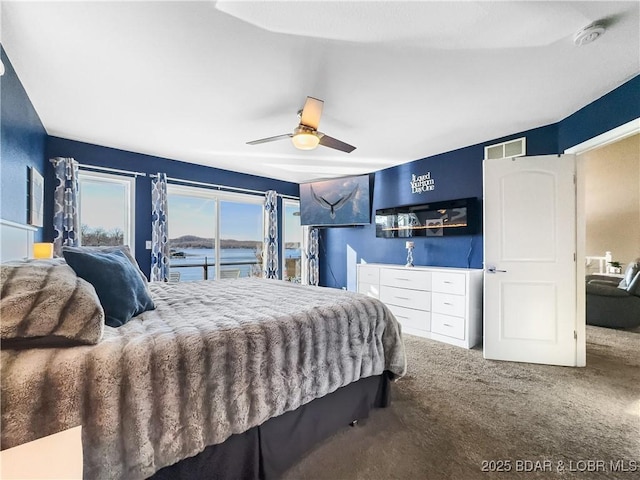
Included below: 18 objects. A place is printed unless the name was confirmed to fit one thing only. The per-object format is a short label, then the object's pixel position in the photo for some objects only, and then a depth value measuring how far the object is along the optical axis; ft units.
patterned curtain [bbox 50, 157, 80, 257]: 11.31
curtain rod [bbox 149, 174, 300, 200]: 14.78
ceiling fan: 7.60
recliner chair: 12.92
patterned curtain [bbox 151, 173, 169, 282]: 13.66
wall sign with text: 14.32
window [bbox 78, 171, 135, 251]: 12.79
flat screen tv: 17.19
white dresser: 10.98
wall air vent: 11.13
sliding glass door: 15.48
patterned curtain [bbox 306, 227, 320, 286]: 19.93
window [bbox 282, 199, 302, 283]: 19.91
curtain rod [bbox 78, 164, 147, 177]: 12.34
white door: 9.03
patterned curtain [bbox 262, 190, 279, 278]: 17.89
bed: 3.15
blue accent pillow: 4.69
